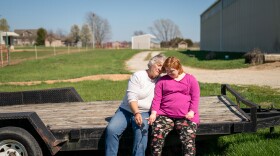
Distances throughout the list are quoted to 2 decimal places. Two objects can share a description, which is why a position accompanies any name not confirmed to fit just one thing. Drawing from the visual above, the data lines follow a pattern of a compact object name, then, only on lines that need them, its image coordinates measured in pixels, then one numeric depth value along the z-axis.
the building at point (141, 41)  102.38
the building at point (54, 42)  128.23
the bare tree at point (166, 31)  136.50
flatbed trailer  3.77
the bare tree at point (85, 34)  132.88
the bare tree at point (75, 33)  136.88
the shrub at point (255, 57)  20.61
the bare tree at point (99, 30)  129.25
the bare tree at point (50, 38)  130.88
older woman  3.88
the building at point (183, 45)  108.40
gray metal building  23.72
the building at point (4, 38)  76.94
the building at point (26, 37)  144.00
